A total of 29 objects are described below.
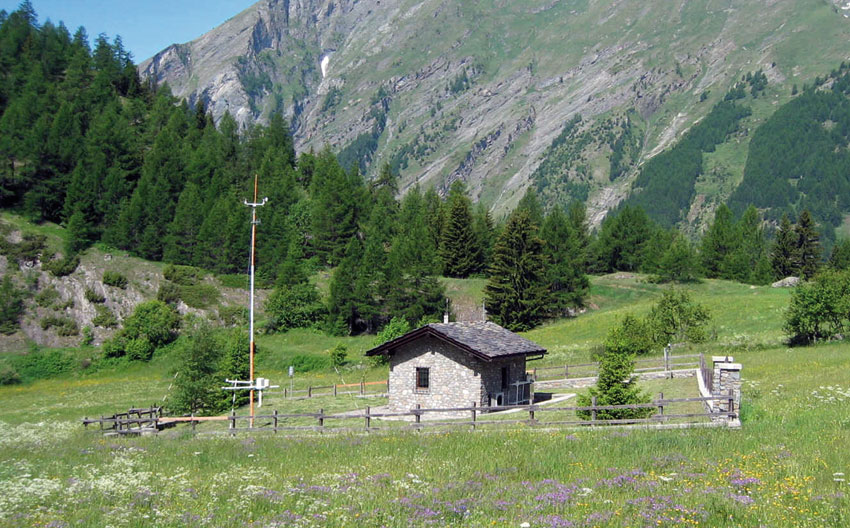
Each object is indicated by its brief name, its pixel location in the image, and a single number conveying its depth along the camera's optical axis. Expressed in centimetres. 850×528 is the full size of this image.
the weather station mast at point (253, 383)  3000
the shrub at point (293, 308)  8344
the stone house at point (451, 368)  3747
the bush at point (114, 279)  8381
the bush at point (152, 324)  7575
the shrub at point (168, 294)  8356
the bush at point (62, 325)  7688
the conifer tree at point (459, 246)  10044
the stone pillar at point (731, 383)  2458
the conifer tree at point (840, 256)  11100
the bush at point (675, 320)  5838
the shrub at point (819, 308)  5341
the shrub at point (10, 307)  7469
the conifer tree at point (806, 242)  10962
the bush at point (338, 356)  6981
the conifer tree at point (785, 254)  11000
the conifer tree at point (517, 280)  8475
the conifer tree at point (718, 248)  11012
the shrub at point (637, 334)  5681
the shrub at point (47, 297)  7900
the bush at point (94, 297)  8152
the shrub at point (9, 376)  6594
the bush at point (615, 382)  2844
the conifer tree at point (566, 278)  8938
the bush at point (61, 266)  8275
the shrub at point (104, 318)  7931
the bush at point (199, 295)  8438
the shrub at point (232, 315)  8281
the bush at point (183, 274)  8762
